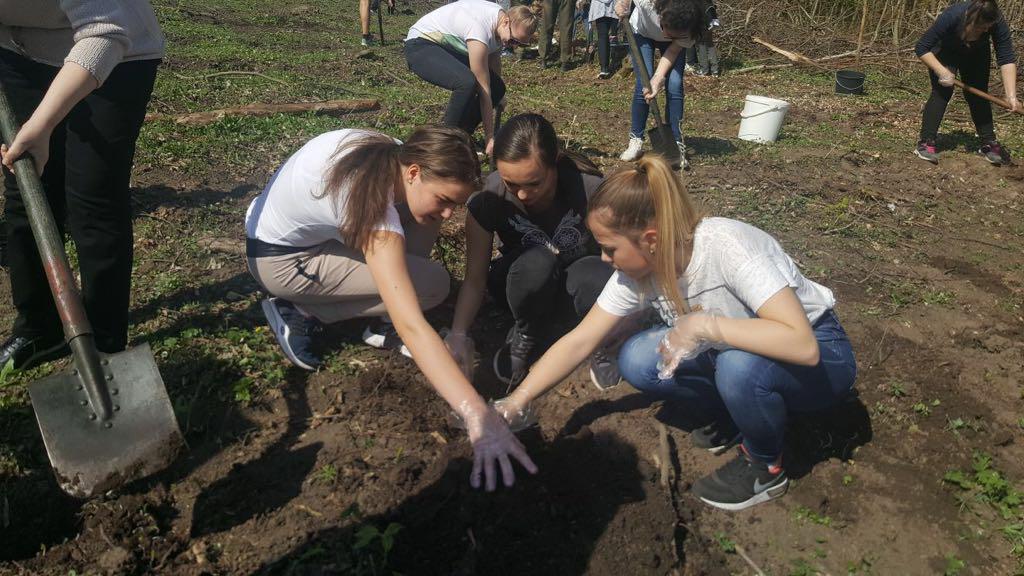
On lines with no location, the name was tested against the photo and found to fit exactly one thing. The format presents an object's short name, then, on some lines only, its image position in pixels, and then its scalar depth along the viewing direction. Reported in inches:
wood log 218.5
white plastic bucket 239.9
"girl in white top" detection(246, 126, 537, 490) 81.3
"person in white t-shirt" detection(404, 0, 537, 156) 170.2
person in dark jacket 209.0
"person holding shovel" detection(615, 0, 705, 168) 194.1
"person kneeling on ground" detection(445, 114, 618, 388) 106.6
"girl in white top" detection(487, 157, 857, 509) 76.2
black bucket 333.1
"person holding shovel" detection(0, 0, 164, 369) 83.5
